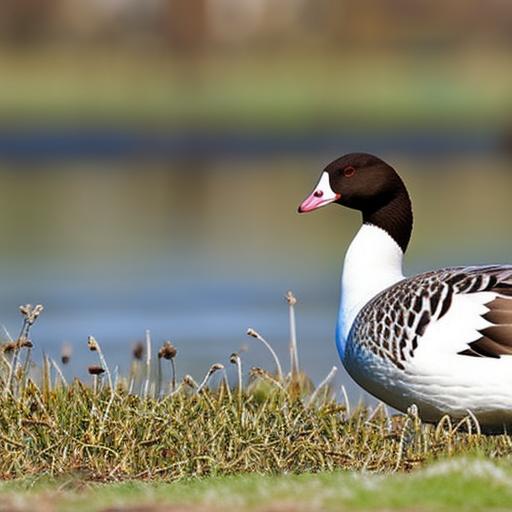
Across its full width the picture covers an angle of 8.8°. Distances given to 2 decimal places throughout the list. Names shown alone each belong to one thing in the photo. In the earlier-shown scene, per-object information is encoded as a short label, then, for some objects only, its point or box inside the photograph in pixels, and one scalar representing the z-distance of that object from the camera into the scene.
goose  15.02
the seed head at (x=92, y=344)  15.67
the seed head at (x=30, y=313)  15.79
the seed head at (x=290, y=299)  17.02
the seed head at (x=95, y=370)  15.89
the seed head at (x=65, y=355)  17.36
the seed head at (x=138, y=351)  18.23
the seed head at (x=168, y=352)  16.19
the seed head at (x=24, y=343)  16.17
